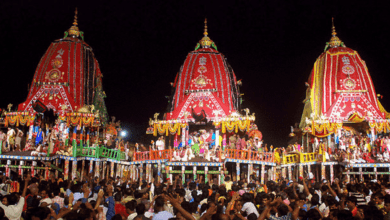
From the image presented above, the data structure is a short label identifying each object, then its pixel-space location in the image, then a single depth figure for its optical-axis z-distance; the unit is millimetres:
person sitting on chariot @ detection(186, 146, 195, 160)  23269
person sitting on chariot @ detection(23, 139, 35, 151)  24875
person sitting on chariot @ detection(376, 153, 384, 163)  23203
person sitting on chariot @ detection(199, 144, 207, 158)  23467
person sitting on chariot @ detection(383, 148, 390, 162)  23062
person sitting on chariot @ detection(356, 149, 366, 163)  23172
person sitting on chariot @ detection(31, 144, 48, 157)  23422
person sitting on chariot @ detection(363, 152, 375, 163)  23142
